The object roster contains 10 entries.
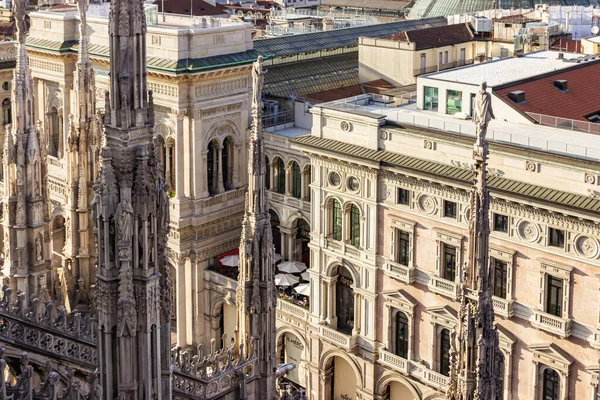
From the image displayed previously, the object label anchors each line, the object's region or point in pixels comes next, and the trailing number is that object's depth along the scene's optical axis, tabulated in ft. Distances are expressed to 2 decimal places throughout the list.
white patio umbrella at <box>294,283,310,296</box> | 200.34
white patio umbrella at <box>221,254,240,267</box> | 210.38
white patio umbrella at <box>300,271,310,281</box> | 205.87
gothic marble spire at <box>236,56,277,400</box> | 94.73
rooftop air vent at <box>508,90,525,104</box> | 182.52
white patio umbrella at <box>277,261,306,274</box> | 208.85
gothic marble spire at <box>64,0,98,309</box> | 127.75
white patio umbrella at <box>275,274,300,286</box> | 201.87
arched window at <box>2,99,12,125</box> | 269.23
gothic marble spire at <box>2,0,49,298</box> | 124.26
